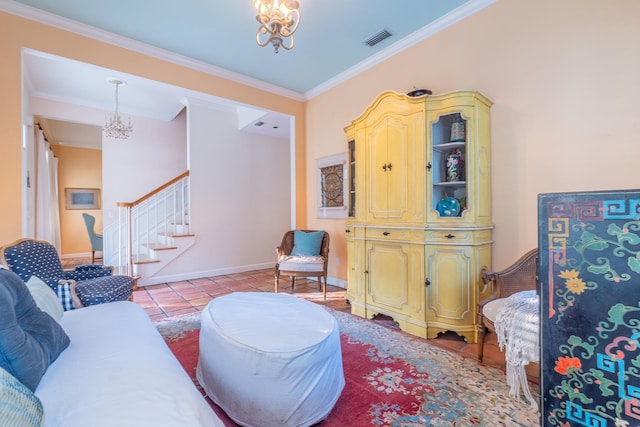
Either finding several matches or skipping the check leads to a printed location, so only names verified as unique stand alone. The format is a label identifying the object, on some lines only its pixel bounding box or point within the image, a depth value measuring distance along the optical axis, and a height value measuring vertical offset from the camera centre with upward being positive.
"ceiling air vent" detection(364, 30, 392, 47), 3.12 +2.00
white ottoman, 1.38 -0.80
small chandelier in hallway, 4.33 +1.50
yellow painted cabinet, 2.44 +0.02
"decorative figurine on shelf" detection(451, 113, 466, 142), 2.53 +0.75
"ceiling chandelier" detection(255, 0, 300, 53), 2.01 +1.44
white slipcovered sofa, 0.86 -0.64
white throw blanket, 1.67 -0.80
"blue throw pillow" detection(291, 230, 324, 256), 4.02 -0.45
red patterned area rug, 1.52 -1.13
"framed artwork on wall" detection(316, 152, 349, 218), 4.11 +0.41
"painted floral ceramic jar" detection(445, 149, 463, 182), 2.62 +0.43
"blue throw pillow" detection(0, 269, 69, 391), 1.01 -0.50
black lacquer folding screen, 0.78 -0.29
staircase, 4.39 -0.35
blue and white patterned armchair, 2.09 -0.53
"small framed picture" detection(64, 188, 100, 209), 7.16 +0.45
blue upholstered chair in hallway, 5.88 -0.45
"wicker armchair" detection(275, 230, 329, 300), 3.70 -0.68
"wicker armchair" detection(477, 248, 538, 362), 2.13 -0.55
